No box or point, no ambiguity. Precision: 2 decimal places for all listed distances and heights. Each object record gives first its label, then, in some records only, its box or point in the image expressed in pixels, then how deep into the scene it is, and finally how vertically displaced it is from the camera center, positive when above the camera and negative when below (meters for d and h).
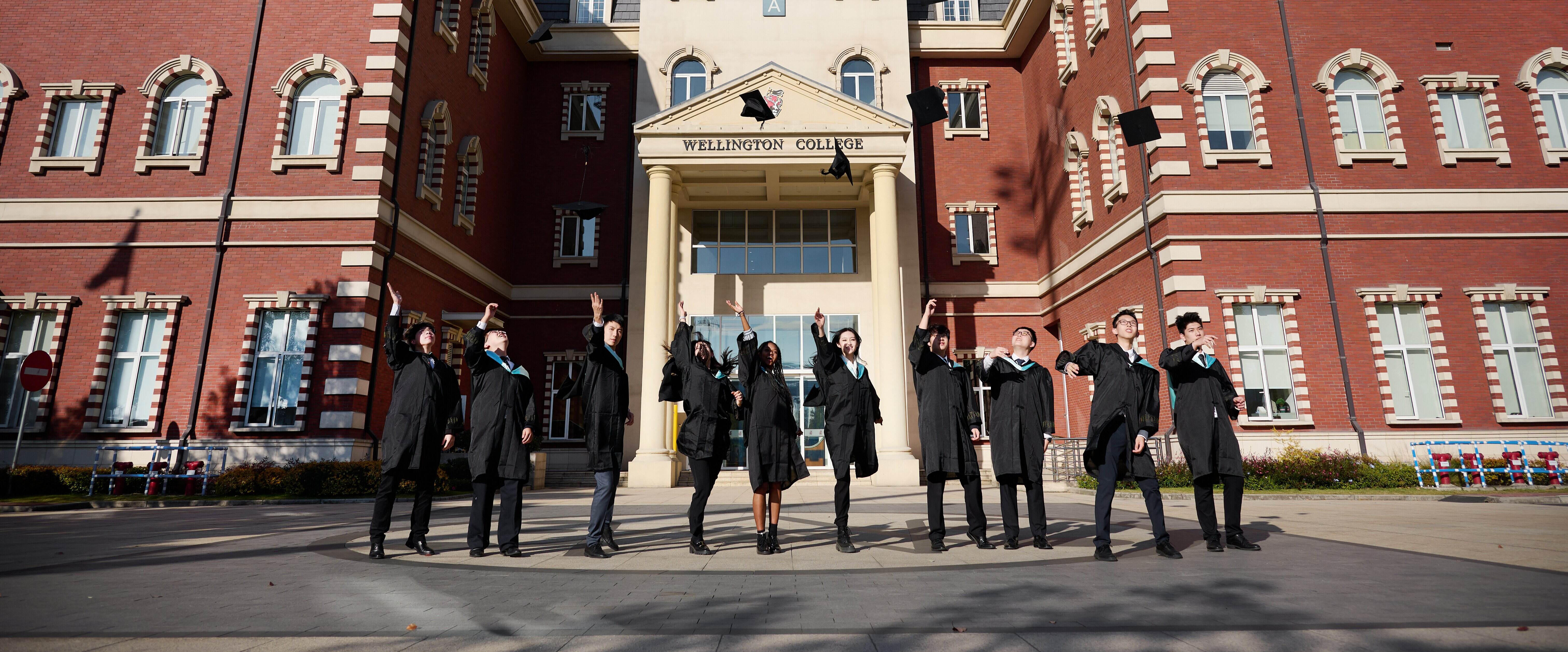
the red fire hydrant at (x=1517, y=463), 13.31 -0.42
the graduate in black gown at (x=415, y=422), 6.31 +0.26
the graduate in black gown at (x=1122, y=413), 6.12 +0.26
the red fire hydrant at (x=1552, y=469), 13.32 -0.54
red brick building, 14.75 +5.22
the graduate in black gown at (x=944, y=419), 6.55 +0.24
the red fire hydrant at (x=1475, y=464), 13.29 -0.44
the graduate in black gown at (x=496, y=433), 6.13 +0.15
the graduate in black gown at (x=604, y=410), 6.29 +0.34
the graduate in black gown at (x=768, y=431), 6.36 +0.14
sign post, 12.59 +1.40
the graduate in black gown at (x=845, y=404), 6.66 +0.39
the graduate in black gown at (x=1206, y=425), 6.32 +0.16
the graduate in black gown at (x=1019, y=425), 6.55 +0.18
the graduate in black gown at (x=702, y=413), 6.45 +0.31
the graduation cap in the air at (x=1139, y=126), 15.32 +6.55
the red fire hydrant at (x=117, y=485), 13.09 -0.52
